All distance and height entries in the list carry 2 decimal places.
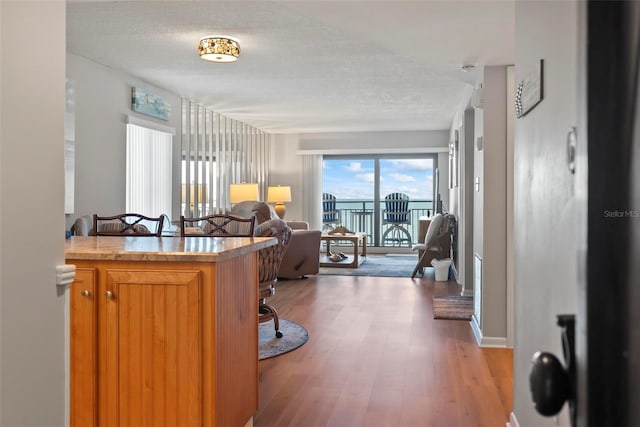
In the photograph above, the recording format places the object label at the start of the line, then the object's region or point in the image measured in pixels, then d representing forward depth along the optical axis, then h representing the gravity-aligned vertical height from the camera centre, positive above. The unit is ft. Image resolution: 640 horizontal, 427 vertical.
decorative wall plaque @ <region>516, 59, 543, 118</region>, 6.30 +1.47
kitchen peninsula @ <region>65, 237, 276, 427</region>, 7.12 -1.67
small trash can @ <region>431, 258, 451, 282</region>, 24.64 -2.61
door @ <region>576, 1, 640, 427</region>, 1.42 +0.03
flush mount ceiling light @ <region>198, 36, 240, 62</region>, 15.20 +4.44
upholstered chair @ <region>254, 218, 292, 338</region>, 13.28 -1.20
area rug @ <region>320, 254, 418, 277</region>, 26.89 -3.05
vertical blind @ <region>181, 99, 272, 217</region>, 24.95 +2.66
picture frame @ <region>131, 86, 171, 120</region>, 20.18 +3.99
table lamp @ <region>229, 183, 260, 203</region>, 28.96 +0.89
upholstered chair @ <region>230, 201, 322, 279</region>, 24.30 -1.90
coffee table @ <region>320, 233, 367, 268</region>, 29.48 -2.30
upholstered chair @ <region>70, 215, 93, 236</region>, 15.05 -0.53
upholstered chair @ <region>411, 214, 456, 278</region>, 25.29 -1.41
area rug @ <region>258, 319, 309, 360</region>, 13.15 -3.32
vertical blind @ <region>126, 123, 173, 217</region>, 20.29 +1.46
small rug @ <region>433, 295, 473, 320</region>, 17.04 -3.19
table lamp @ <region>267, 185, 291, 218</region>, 34.01 +0.81
